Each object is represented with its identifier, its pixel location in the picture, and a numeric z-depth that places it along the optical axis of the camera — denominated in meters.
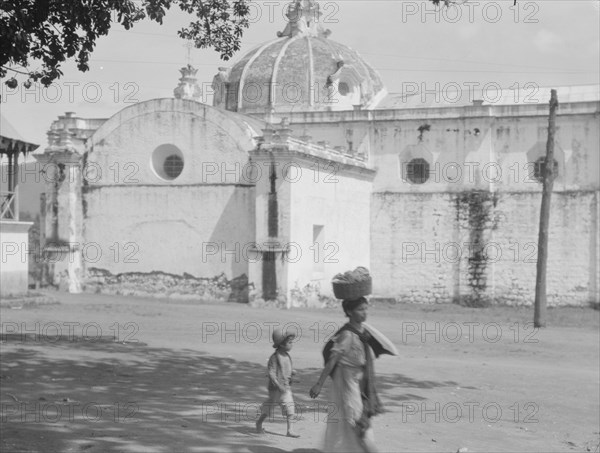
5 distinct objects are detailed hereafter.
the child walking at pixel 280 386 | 8.39
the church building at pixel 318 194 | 24.09
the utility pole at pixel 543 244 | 21.67
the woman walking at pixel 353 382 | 6.43
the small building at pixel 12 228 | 20.70
